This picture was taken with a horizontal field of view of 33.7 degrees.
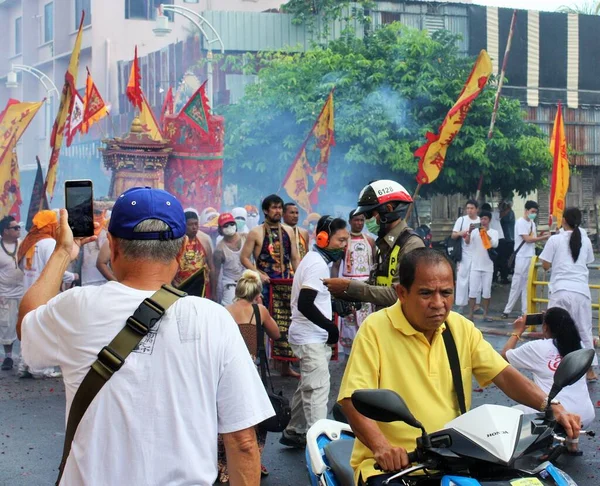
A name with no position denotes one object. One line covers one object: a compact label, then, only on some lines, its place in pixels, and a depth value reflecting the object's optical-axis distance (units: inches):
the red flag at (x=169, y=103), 919.7
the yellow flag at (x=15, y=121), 623.2
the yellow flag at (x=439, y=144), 495.8
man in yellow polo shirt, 138.9
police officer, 206.1
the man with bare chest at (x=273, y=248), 414.0
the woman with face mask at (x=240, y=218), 624.2
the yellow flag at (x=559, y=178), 536.7
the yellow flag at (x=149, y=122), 813.2
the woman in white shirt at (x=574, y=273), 408.6
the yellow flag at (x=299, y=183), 657.0
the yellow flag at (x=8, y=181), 619.5
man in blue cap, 103.7
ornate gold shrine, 728.3
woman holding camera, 266.5
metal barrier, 514.6
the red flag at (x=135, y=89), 744.3
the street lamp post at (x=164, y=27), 825.5
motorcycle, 117.5
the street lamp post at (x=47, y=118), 1654.8
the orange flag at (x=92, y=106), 726.5
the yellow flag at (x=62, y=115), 504.9
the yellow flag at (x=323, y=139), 670.5
